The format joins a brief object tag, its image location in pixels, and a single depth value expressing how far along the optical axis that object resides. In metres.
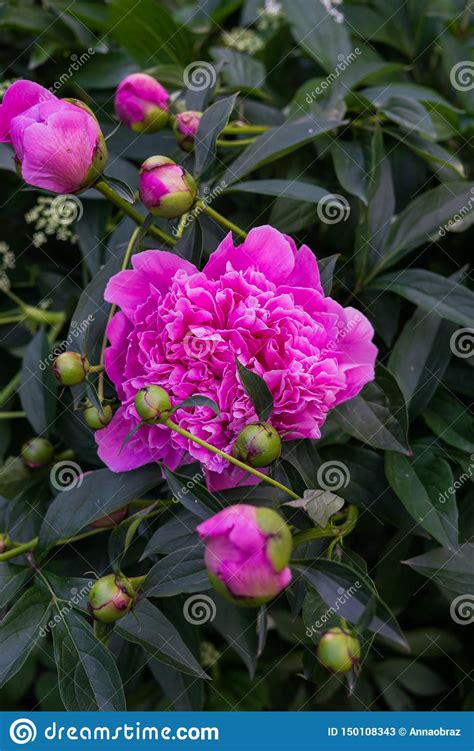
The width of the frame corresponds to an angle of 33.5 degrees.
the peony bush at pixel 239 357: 0.54
